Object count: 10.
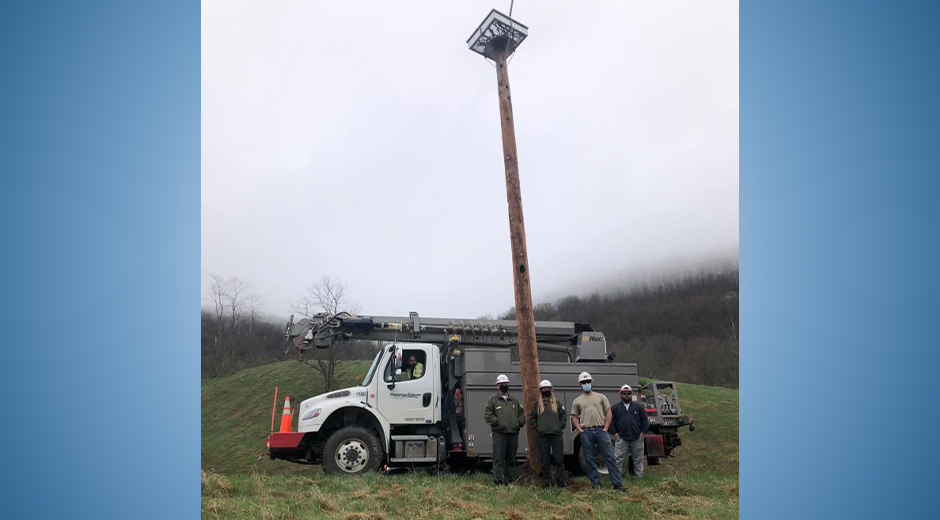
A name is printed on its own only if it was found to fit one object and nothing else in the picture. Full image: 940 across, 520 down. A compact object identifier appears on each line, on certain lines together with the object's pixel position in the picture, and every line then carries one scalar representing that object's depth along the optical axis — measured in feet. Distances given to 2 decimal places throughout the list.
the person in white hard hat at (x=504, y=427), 37.19
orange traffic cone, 47.11
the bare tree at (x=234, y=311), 150.10
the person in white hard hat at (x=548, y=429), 36.47
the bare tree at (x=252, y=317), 150.41
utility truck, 43.37
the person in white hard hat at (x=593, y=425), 36.65
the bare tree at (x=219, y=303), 151.84
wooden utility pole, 36.96
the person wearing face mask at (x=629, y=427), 41.63
